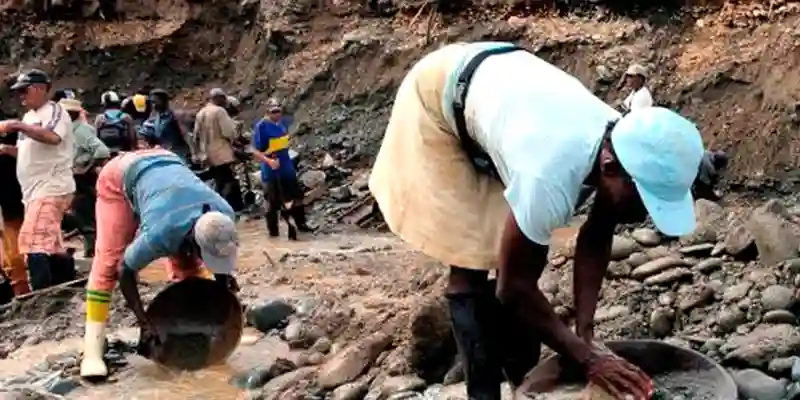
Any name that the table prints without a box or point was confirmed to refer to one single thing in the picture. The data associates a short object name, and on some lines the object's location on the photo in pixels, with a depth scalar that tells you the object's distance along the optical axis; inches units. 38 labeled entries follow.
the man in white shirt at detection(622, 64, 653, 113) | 327.3
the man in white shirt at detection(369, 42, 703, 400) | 111.8
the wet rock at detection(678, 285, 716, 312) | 179.0
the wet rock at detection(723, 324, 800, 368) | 152.6
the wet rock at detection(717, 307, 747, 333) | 169.8
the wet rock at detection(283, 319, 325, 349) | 216.8
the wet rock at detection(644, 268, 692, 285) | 191.2
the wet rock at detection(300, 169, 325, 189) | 458.3
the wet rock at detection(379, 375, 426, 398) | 171.5
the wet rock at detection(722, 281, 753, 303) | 177.2
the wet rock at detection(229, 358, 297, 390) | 200.1
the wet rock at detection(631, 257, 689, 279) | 196.2
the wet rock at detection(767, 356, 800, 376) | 148.3
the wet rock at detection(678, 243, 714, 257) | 202.5
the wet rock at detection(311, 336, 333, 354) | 209.3
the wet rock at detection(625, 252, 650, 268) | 202.2
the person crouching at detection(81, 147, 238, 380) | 188.7
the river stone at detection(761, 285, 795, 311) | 169.9
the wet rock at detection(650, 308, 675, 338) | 176.3
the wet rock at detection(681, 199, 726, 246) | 209.3
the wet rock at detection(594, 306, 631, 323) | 183.6
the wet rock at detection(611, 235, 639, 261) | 208.2
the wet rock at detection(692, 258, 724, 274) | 192.4
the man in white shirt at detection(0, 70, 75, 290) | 256.7
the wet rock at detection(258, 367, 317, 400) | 189.0
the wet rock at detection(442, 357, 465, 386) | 169.5
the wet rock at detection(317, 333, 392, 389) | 186.2
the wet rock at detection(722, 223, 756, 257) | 195.2
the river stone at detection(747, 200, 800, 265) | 187.5
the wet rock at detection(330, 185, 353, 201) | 440.1
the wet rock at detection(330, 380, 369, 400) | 179.6
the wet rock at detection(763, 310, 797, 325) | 165.9
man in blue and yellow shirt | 372.5
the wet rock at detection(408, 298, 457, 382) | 176.4
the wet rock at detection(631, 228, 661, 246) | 215.3
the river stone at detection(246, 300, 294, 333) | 234.7
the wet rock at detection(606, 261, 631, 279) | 200.2
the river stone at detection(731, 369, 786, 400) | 140.5
